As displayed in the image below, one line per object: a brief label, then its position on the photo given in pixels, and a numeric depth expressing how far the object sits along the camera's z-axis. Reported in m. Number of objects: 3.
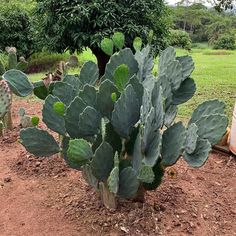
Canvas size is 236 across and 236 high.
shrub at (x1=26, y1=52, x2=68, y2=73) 6.45
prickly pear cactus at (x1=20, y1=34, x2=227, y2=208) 1.17
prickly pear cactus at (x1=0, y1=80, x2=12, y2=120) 1.75
